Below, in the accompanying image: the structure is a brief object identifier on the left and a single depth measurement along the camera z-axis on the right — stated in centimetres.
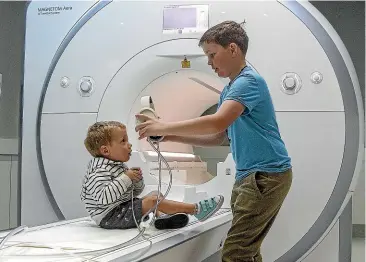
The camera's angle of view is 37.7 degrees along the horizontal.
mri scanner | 184
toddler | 147
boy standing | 140
